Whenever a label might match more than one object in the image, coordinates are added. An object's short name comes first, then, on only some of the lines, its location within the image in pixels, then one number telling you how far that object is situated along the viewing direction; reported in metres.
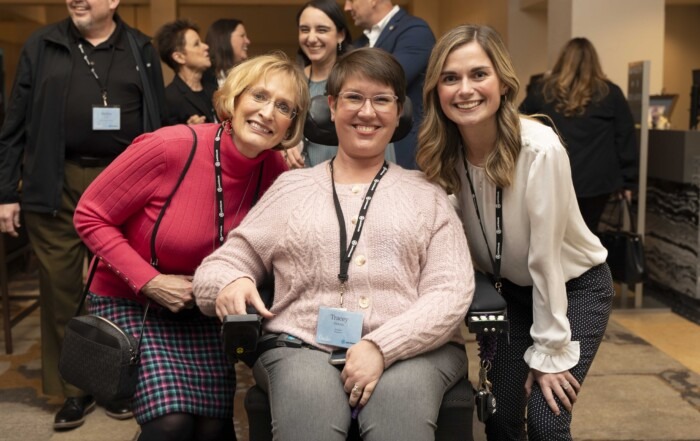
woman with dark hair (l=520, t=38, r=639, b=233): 4.99
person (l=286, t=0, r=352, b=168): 3.52
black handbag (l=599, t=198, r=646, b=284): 5.05
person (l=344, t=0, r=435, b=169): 3.65
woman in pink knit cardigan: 2.02
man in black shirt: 3.35
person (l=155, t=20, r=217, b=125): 4.73
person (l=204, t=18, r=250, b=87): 5.03
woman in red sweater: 2.37
